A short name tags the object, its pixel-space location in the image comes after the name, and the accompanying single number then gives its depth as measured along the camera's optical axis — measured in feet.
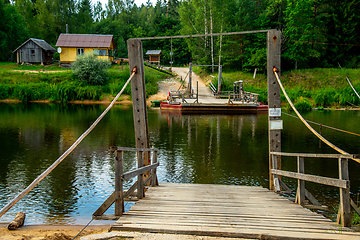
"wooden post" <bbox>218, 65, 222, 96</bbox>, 109.38
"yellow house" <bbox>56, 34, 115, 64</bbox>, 150.61
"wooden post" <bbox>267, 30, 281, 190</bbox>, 24.14
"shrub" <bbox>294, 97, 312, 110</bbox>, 99.91
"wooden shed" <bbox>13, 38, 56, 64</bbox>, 148.25
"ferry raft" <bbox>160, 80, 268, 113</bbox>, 91.81
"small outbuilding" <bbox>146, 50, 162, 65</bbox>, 183.62
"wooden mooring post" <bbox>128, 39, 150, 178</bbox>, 25.05
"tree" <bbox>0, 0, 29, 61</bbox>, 162.86
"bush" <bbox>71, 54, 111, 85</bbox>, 121.29
